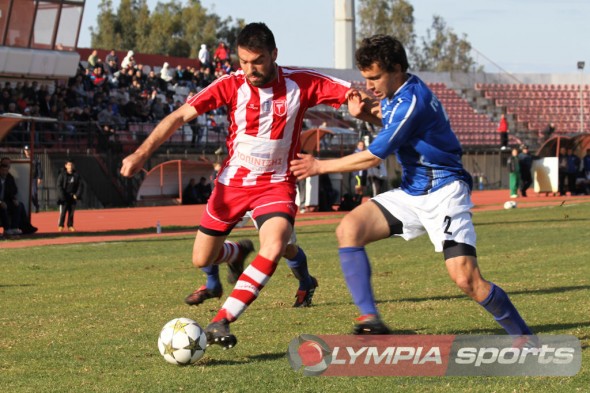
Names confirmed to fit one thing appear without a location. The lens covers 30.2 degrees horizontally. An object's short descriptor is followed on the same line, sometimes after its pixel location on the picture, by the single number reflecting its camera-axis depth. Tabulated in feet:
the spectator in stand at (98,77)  124.67
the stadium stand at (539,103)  197.57
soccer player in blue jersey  23.54
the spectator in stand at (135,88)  128.77
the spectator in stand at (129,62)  135.13
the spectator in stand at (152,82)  135.74
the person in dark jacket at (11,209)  74.74
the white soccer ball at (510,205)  98.63
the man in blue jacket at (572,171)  123.03
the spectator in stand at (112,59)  133.87
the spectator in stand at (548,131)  176.45
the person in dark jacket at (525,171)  123.95
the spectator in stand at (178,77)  144.77
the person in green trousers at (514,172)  120.98
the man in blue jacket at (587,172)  125.18
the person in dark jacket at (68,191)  81.82
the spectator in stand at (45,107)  110.93
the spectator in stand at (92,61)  131.71
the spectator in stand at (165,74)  142.92
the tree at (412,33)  317.01
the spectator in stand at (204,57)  155.19
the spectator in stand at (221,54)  159.33
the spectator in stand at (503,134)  163.77
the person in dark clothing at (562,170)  123.34
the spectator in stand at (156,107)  126.72
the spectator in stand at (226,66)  154.77
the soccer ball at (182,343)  23.16
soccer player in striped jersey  27.12
